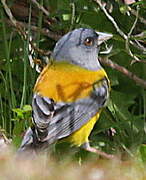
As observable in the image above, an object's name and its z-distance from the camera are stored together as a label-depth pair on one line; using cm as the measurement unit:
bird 501
